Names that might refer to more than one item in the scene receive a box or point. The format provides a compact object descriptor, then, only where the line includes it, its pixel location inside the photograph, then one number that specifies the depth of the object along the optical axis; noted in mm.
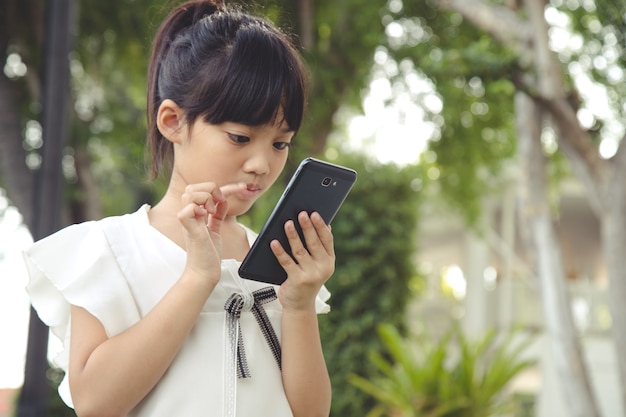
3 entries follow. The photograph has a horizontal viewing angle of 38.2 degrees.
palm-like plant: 6828
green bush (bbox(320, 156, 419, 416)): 6977
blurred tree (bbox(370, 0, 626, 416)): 5320
